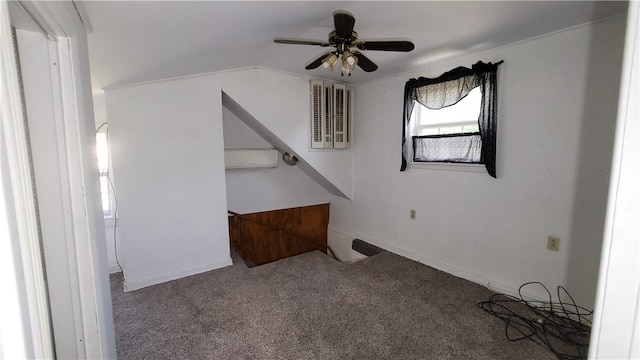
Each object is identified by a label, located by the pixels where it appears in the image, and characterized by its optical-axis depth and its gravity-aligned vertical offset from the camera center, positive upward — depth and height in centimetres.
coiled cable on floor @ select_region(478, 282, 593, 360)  179 -124
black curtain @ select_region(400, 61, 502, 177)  238 +62
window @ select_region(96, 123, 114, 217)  301 -12
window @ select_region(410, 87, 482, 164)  258 +24
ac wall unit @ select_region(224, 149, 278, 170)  347 -3
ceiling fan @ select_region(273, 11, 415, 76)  170 +73
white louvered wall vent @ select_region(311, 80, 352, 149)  344 +53
